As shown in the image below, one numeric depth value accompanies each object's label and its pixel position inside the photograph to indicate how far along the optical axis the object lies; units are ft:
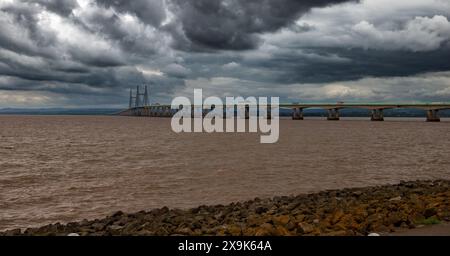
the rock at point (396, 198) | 53.31
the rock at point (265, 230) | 37.04
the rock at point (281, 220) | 40.73
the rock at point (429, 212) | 43.57
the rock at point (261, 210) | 50.61
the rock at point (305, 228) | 37.91
